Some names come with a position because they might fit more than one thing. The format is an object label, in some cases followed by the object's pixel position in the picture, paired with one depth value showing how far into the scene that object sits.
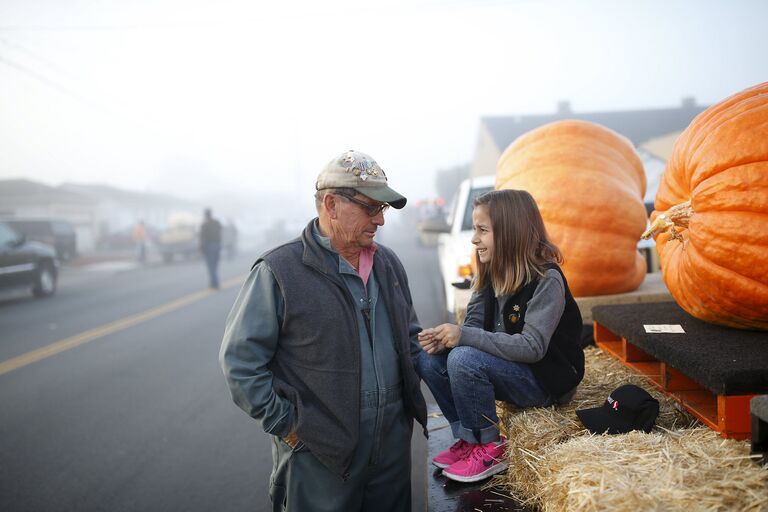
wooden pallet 2.06
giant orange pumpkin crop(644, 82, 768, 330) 2.57
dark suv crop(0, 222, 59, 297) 13.46
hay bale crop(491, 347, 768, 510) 1.60
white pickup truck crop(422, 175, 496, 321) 6.13
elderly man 2.07
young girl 2.49
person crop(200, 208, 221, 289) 15.16
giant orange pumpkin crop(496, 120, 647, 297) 4.09
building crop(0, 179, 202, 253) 35.22
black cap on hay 2.25
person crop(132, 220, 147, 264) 26.77
